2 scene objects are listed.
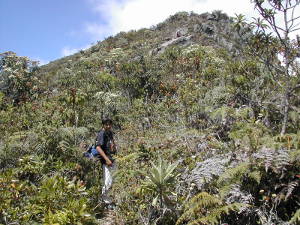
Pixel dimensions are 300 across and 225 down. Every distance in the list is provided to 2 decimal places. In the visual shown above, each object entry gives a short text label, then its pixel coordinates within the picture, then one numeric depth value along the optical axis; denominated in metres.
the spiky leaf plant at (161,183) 3.96
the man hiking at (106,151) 5.13
